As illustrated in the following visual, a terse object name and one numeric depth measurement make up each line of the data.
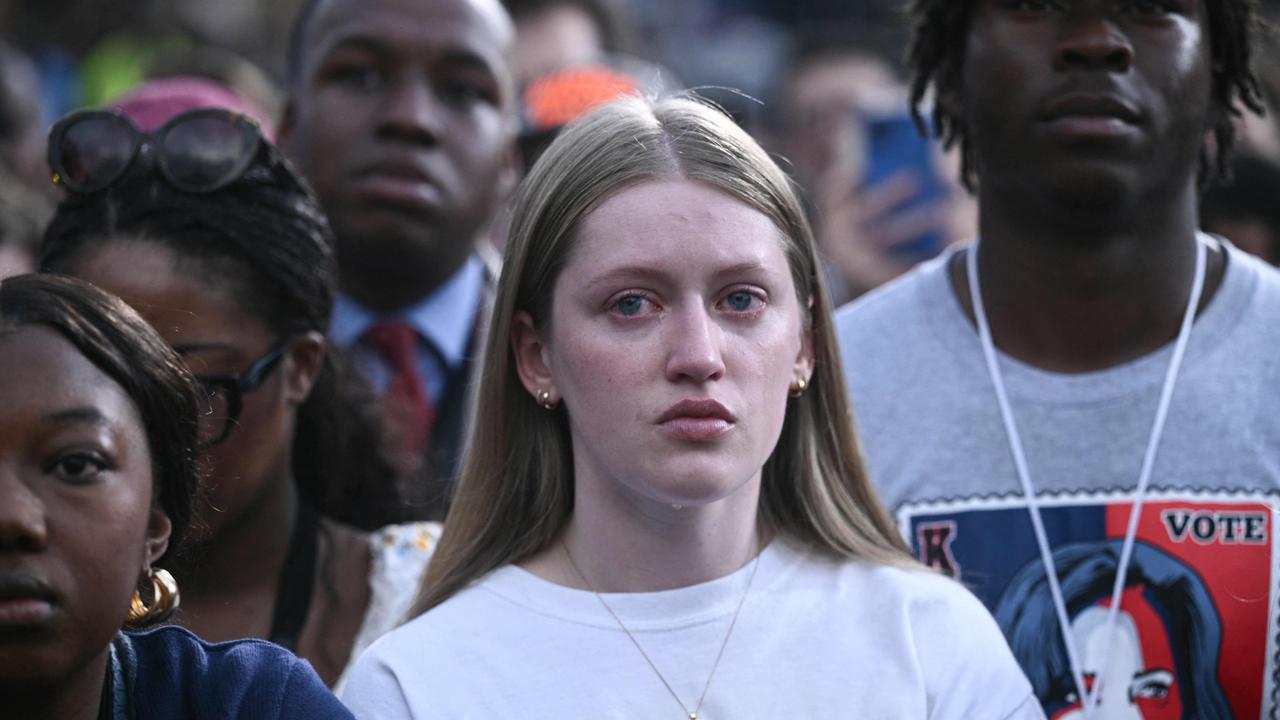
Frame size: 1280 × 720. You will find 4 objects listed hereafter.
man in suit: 9.16
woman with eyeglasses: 6.80
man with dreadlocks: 6.56
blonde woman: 5.66
